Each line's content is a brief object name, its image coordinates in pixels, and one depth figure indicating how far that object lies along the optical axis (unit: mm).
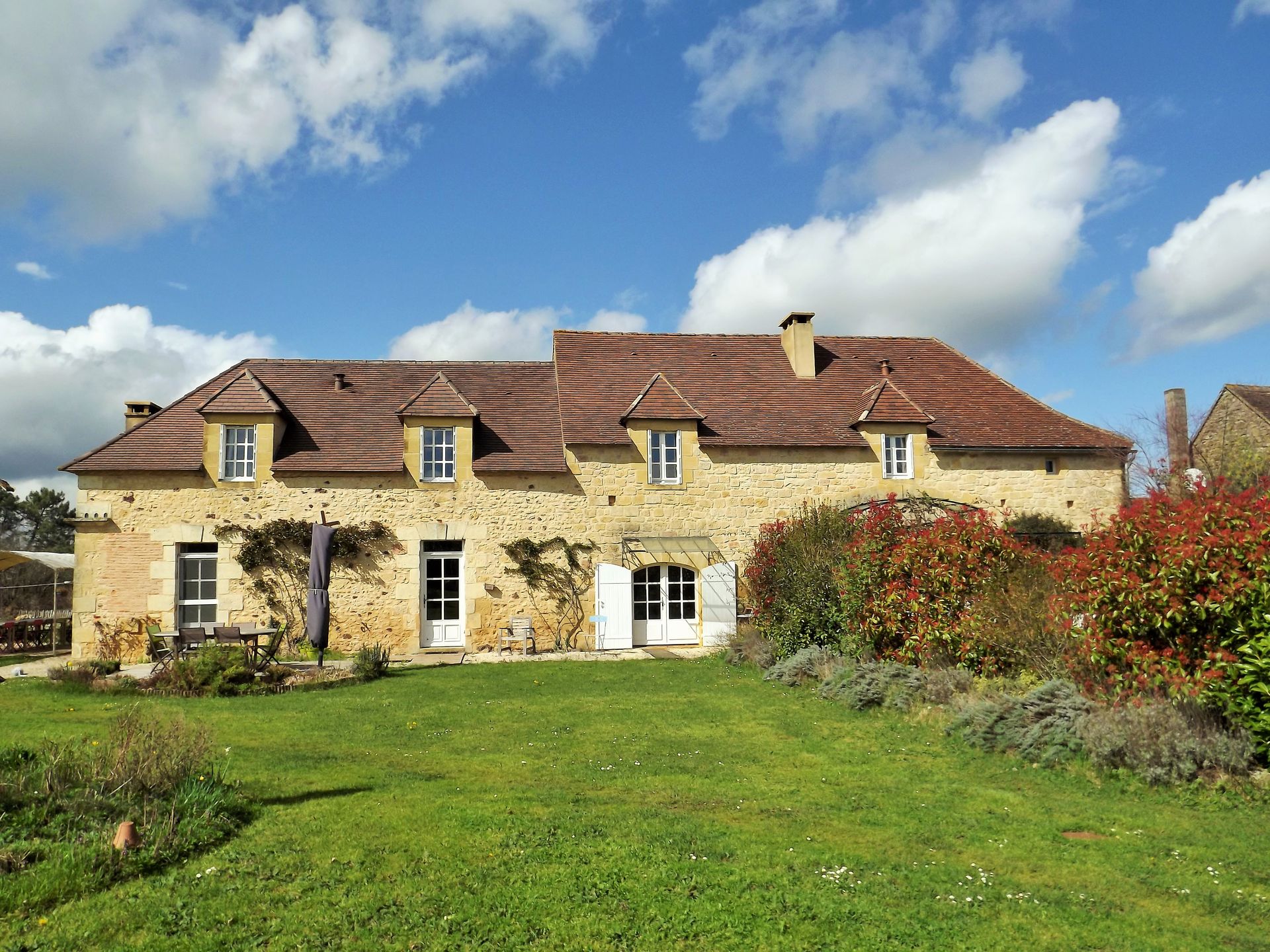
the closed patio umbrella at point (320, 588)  13773
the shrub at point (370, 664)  13305
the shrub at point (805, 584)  12633
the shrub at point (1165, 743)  6438
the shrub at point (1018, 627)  9102
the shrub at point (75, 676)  12070
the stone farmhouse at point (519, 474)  16922
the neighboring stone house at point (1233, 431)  25547
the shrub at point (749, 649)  13758
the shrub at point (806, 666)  11688
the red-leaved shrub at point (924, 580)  10375
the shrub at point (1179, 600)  6430
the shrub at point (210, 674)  11688
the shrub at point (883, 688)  9680
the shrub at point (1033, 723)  7312
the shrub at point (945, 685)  9336
